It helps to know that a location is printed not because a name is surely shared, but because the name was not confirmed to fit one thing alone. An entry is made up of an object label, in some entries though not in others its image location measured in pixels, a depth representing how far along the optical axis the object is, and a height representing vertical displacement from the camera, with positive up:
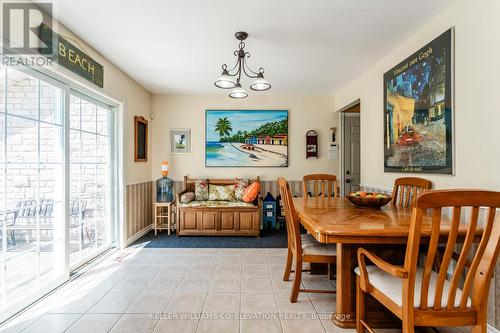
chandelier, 2.46 +0.87
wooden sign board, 2.16 +1.10
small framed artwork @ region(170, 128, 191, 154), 4.64 +0.52
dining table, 1.48 -0.42
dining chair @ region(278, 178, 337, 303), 1.98 -0.69
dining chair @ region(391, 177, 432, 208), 2.30 -0.23
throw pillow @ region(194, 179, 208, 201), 4.38 -0.42
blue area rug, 3.62 -1.16
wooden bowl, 2.13 -0.31
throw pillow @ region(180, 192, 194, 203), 4.05 -0.52
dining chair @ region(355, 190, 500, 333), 1.09 -0.53
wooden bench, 4.00 -0.88
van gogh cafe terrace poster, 2.07 +0.54
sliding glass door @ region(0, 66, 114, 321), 1.93 -0.15
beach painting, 4.62 +0.56
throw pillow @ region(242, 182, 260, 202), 4.18 -0.44
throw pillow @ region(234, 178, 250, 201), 4.38 -0.37
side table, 4.11 -0.84
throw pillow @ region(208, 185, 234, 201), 4.40 -0.48
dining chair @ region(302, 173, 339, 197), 3.19 -0.18
